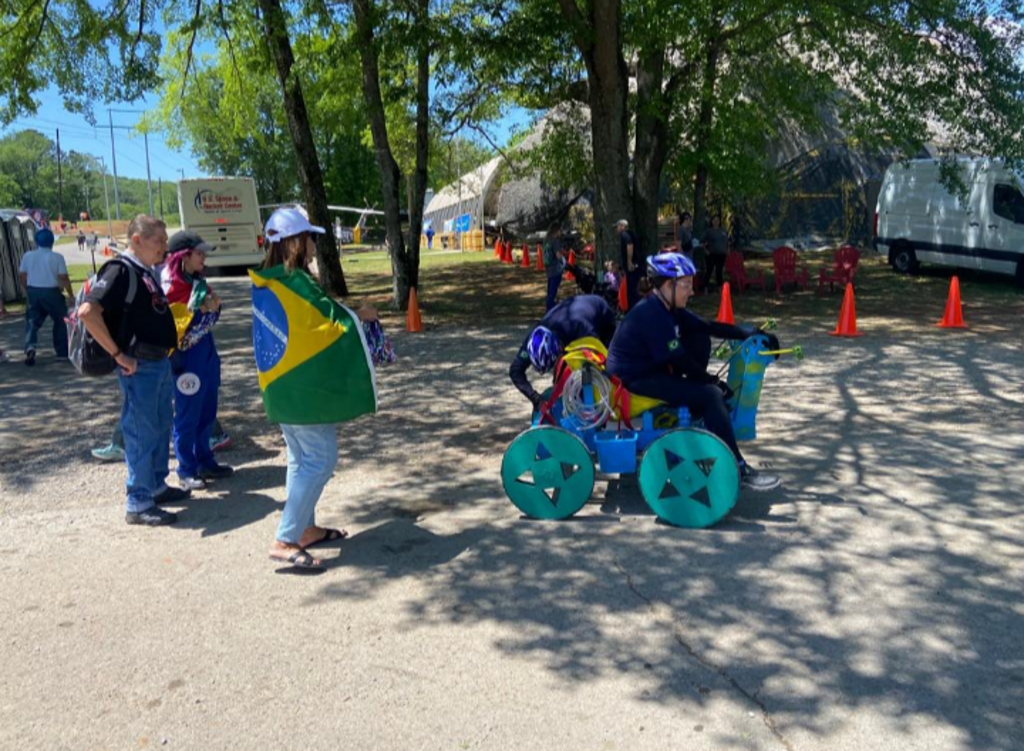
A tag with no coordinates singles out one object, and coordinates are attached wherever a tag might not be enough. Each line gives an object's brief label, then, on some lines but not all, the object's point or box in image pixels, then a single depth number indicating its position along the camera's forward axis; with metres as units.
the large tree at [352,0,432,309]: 12.89
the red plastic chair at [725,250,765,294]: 17.20
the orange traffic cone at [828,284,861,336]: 12.02
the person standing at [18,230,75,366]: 10.91
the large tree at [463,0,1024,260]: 12.59
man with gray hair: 5.26
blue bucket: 5.36
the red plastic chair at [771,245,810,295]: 17.27
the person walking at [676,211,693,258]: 16.73
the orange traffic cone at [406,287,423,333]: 13.42
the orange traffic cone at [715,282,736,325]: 12.71
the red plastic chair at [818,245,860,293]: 16.89
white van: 17.28
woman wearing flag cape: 4.62
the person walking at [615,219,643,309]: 13.88
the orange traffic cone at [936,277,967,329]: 12.53
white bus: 27.62
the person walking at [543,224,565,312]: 14.20
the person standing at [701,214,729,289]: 16.95
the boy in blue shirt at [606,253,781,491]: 5.29
